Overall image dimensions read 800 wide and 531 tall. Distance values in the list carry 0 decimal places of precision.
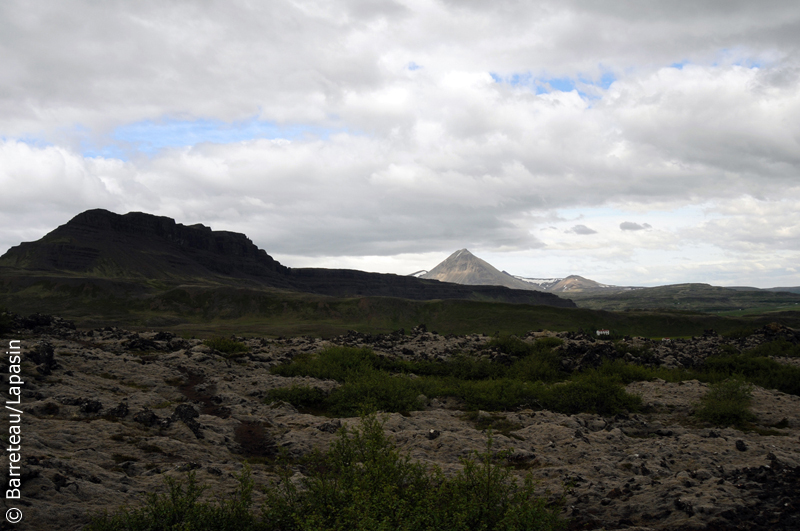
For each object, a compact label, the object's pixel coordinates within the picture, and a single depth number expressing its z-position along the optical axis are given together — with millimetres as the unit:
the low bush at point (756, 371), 20547
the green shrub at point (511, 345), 29484
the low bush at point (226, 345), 28469
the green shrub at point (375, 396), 16906
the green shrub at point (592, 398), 16984
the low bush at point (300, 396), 18328
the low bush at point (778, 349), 28009
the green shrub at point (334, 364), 22938
